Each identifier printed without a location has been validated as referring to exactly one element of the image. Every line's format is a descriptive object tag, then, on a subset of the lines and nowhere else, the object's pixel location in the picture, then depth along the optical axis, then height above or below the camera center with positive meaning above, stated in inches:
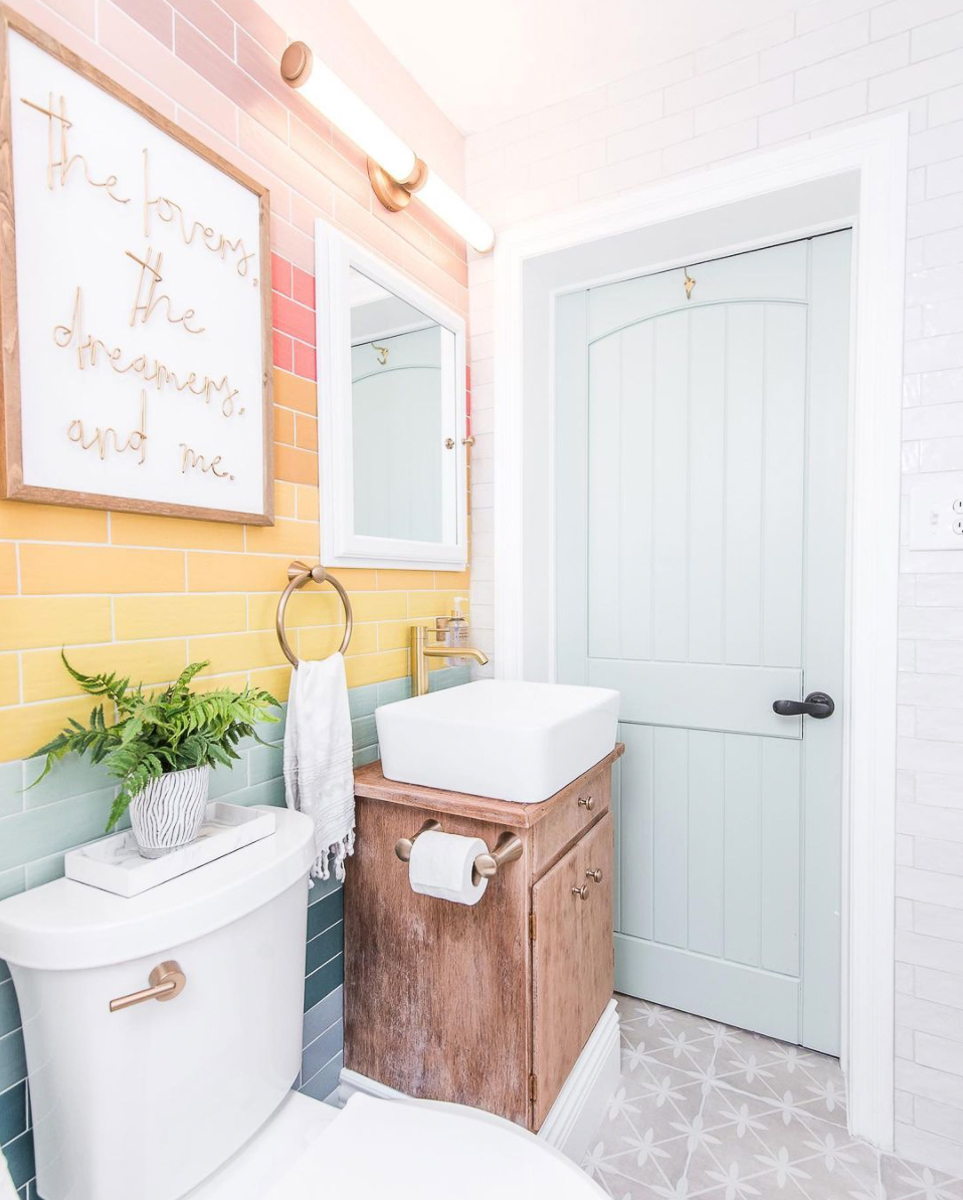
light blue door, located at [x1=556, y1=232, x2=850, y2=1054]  65.7 -2.4
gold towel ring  47.2 -0.5
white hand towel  47.3 -12.2
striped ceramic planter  34.8 -12.1
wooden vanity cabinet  47.0 -28.3
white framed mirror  53.7 +14.7
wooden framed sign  33.7 +16.0
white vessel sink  46.6 -11.9
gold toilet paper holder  43.6 -18.5
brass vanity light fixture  44.3 +33.9
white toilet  29.9 -23.9
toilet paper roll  43.3 -18.7
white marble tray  32.7 -14.4
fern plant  33.9 -7.9
